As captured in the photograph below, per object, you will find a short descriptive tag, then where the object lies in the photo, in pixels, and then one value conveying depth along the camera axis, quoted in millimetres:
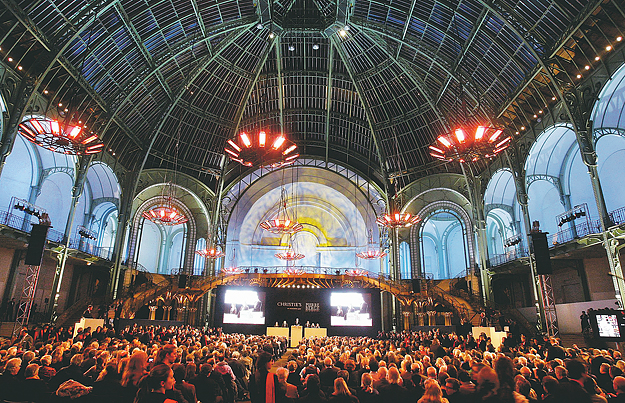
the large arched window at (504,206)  30688
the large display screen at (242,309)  32281
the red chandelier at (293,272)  32128
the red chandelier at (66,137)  15953
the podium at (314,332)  26975
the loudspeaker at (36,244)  19094
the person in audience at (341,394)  5055
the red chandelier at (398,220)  26875
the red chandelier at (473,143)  17625
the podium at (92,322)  21359
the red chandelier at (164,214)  23203
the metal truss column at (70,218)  23828
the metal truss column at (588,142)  18875
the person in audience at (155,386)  4234
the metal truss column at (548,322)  21797
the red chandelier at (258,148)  18547
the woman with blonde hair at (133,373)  4938
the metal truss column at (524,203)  23484
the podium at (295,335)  26312
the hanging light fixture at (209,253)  30508
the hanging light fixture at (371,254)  32188
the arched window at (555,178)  25469
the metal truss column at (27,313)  20859
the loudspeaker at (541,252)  20016
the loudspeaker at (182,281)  31256
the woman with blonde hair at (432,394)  4457
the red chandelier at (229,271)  34500
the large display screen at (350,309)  32000
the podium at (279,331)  27191
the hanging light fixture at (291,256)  31947
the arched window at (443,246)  41438
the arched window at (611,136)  19859
